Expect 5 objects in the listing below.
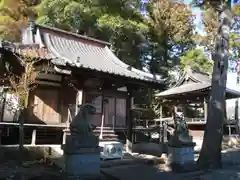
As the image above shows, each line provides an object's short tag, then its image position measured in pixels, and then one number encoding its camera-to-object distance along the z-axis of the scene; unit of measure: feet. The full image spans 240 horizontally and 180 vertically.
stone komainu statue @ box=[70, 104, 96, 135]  21.33
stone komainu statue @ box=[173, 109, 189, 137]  28.78
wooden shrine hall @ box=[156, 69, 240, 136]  60.69
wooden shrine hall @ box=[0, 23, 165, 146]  33.32
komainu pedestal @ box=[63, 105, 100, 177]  20.74
